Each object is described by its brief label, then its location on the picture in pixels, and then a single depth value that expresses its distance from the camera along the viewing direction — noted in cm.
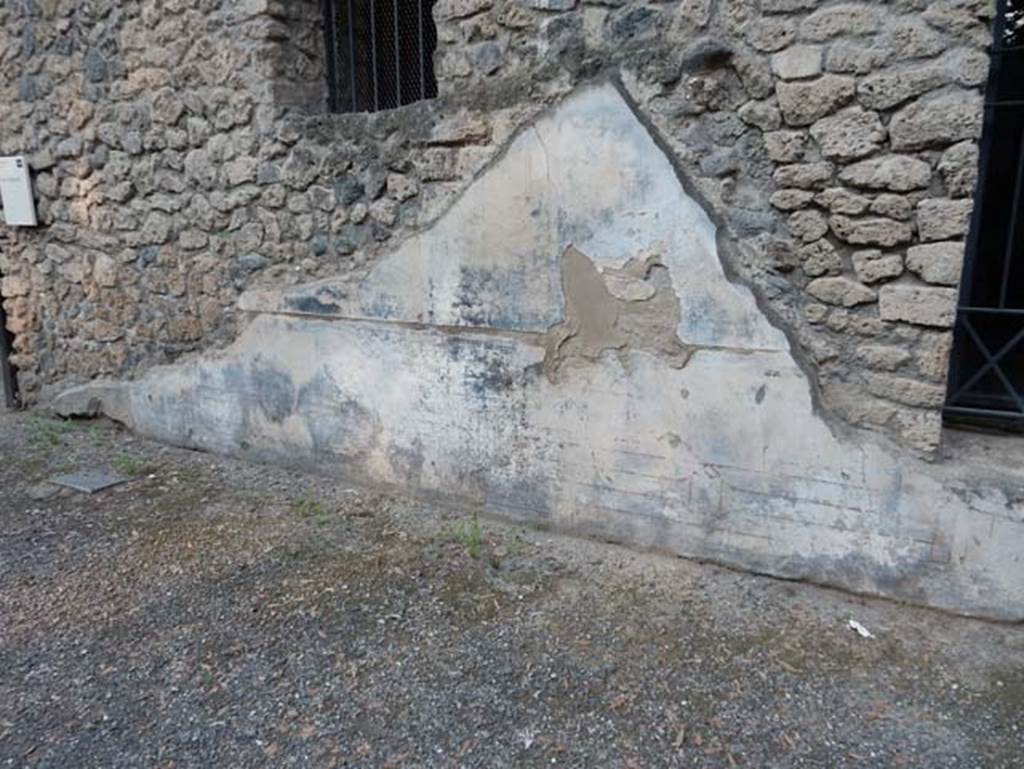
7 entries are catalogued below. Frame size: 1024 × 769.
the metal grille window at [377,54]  350
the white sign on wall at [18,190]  423
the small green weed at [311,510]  314
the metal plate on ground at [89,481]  350
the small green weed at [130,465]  371
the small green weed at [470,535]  283
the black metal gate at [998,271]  230
